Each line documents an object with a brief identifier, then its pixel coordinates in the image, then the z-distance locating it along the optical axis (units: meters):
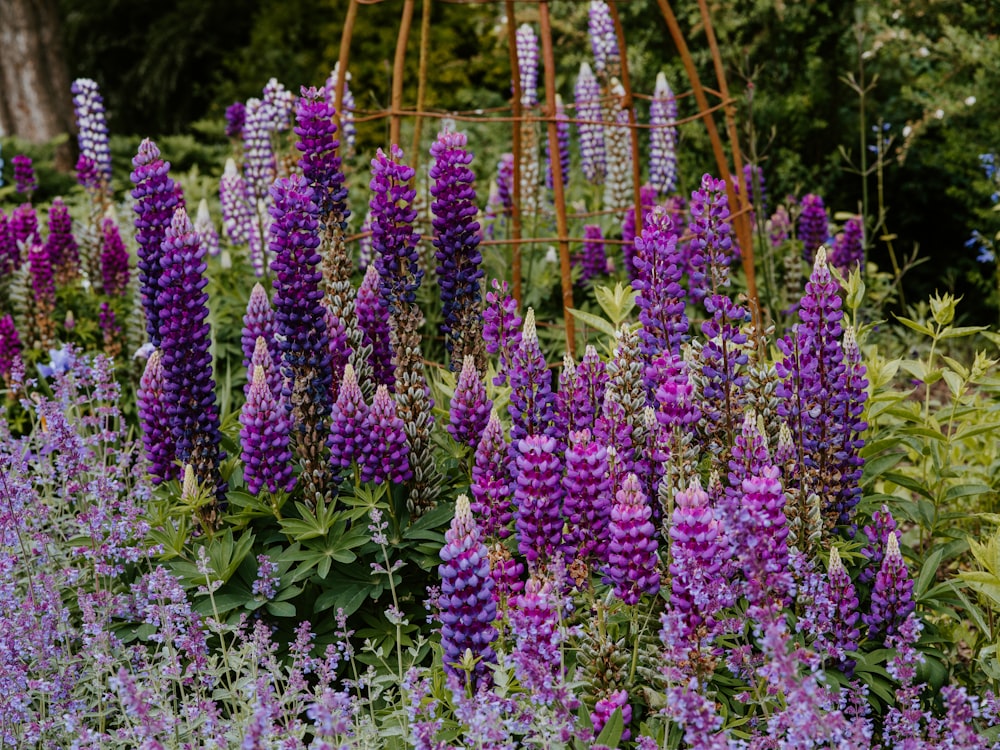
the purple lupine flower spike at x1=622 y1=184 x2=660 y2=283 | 5.15
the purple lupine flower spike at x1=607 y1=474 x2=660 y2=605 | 2.26
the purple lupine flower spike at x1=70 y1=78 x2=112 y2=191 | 6.09
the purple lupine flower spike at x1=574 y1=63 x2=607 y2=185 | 6.52
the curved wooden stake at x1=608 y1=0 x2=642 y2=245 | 4.19
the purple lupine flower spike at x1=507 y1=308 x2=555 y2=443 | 2.77
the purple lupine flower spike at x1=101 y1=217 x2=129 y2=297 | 5.51
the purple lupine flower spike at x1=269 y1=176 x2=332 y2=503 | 3.01
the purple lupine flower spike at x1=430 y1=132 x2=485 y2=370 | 3.19
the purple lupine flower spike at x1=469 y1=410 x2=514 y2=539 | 2.59
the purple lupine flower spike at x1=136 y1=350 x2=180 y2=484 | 3.14
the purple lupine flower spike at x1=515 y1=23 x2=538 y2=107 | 6.79
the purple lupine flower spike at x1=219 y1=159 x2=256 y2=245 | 5.72
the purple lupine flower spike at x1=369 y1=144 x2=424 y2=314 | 3.16
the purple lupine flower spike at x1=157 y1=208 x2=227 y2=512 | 2.98
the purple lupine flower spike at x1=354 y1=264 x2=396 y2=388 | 3.25
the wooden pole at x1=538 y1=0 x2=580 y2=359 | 4.11
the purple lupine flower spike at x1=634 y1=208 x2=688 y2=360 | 2.77
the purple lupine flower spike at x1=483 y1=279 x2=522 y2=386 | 3.10
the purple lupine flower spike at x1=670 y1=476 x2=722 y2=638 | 2.11
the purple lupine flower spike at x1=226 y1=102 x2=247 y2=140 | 6.50
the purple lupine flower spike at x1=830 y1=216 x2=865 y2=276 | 5.55
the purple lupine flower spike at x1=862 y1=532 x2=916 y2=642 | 2.63
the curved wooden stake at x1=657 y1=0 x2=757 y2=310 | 4.22
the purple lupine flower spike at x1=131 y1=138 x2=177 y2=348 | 3.12
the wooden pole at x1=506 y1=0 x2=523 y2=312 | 4.23
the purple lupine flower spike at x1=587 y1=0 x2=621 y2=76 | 6.55
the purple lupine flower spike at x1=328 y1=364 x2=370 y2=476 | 2.80
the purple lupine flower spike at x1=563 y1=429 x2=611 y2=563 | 2.38
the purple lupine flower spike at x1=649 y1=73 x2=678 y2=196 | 6.09
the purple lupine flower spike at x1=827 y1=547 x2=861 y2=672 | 2.56
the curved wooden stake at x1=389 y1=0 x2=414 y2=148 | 4.28
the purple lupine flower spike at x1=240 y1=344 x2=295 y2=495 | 2.83
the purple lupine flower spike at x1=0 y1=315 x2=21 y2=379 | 4.78
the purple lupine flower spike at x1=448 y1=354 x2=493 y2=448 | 2.91
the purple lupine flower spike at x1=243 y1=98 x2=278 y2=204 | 5.59
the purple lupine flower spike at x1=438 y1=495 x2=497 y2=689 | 2.19
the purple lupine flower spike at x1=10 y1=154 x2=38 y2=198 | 6.09
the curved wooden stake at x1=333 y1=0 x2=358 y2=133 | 4.31
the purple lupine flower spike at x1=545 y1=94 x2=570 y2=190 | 6.49
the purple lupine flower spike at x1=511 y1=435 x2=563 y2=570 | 2.40
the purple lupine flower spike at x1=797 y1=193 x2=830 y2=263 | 5.69
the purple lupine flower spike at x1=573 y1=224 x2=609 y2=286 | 5.50
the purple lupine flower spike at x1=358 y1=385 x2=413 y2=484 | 2.81
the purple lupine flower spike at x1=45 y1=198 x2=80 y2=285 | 5.54
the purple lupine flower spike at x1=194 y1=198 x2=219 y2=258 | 5.28
